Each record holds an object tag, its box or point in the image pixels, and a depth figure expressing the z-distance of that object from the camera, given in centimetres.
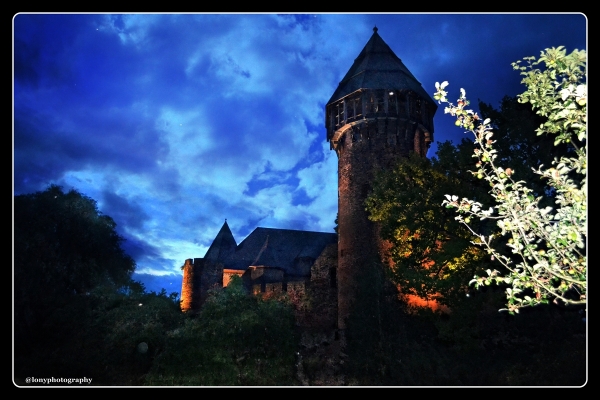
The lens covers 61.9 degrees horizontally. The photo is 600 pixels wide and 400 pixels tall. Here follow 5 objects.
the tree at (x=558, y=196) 782
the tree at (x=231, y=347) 2073
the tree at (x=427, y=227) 2077
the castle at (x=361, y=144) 2905
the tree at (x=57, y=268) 2414
